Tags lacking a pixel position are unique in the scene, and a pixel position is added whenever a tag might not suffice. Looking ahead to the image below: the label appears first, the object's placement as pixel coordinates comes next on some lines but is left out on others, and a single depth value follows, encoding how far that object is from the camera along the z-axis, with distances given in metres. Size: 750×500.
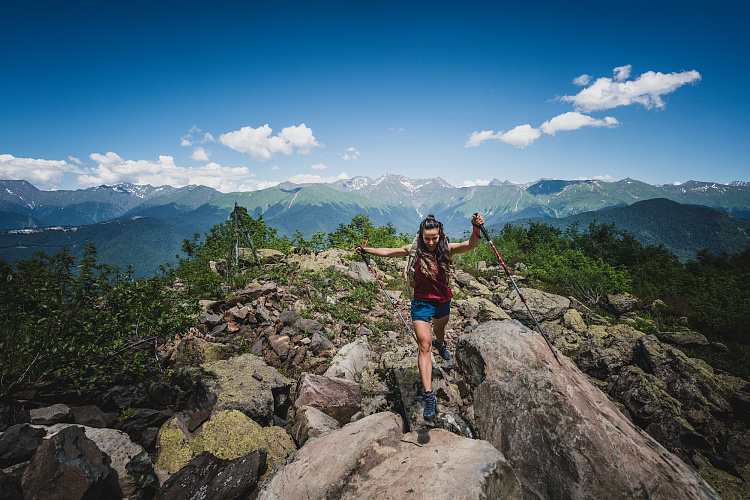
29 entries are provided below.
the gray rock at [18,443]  3.60
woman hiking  5.20
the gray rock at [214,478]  3.90
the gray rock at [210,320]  8.81
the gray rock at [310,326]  9.45
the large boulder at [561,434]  3.61
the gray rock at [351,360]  7.38
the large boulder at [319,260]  17.53
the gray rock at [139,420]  4.84
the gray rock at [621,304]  17.47
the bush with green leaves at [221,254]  12.74
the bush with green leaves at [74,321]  4.51
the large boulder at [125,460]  3.91
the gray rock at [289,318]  9.82
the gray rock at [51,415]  4.31
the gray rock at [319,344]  8.49
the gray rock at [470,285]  18.56
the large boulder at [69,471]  3.34
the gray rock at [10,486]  3.25
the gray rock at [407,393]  4.73
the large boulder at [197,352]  6.95
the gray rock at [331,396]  5.92
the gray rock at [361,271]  17.02
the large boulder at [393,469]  3.26
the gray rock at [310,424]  5.09
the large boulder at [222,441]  4.58
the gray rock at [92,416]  4.64
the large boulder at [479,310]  12.55
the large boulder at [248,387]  5.59
